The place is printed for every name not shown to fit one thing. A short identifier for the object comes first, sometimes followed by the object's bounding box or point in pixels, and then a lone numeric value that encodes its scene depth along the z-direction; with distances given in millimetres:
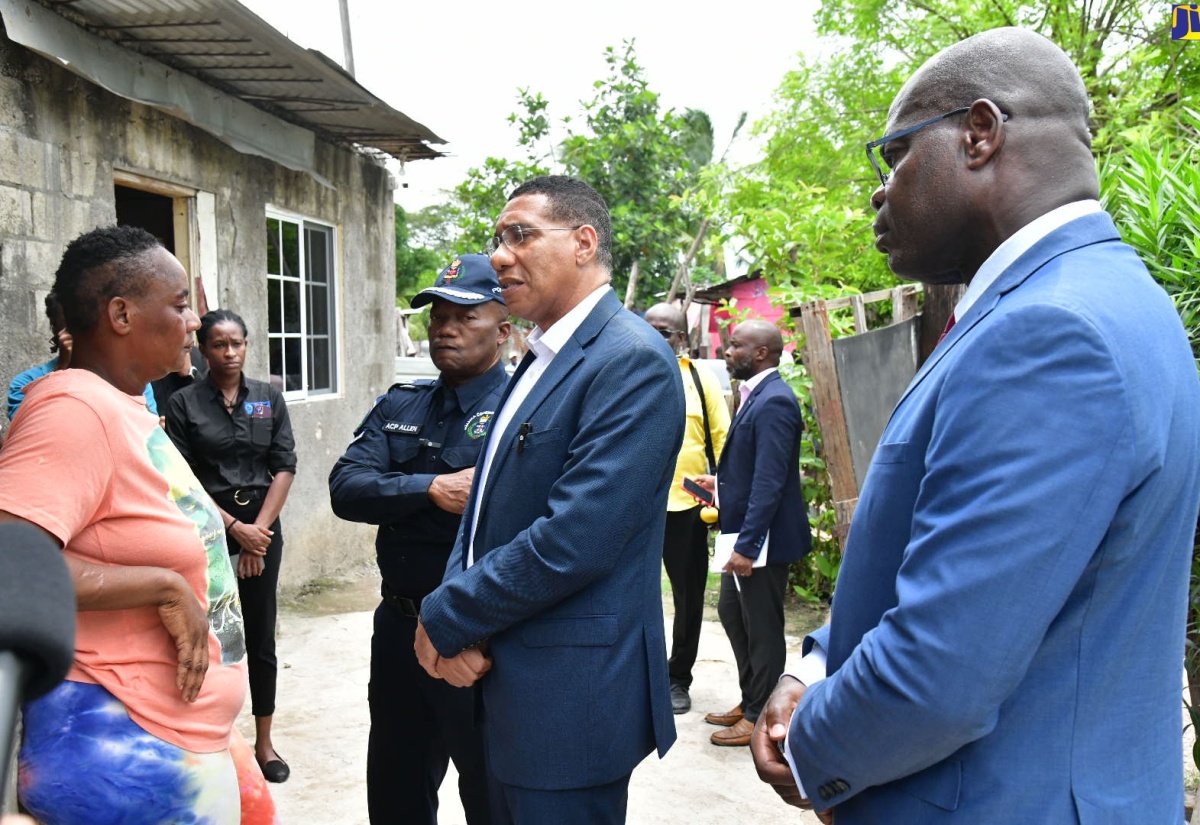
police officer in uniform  2904
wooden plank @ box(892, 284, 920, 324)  5574
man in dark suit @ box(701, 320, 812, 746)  4523
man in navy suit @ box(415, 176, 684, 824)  2131
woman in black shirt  4344
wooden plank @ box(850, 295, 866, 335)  5930
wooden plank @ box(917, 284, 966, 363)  4512
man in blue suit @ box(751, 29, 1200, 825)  1145
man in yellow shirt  5293
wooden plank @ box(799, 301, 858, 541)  5734
